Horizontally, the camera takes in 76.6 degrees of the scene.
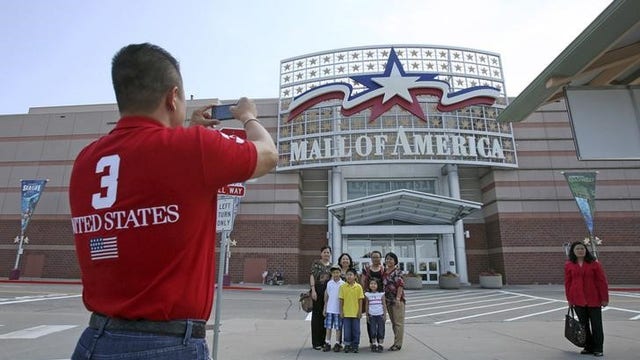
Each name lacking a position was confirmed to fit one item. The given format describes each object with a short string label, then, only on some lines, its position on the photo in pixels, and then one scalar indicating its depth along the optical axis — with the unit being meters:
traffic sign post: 4.45
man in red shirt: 1.22
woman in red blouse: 6.22
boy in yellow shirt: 6.68
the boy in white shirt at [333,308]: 6.80
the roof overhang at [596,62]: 4.03
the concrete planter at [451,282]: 22.60
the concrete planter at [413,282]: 22.59
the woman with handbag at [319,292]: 6.91
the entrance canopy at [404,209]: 21.95
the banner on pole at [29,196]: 25.05
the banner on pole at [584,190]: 21.98
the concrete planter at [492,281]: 22.58
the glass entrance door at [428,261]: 25.73
